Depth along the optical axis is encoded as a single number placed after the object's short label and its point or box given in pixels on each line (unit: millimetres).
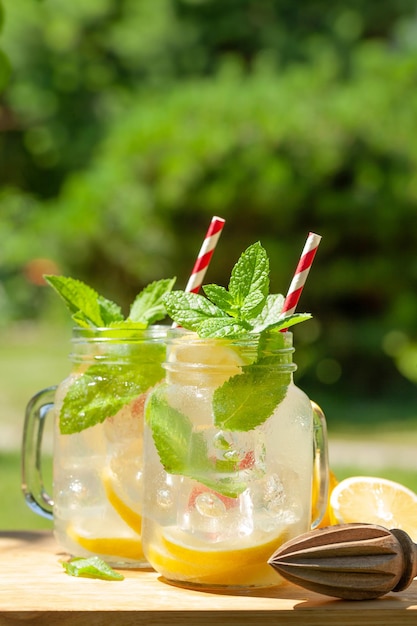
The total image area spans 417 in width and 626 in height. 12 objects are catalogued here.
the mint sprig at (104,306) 981
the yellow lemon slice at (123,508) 960
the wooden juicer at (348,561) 865
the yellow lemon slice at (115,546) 960
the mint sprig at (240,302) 915
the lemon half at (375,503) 976
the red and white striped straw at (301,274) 928
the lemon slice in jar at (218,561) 892
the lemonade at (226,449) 895
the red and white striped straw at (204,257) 965
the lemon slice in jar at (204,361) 903
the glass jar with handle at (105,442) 961
